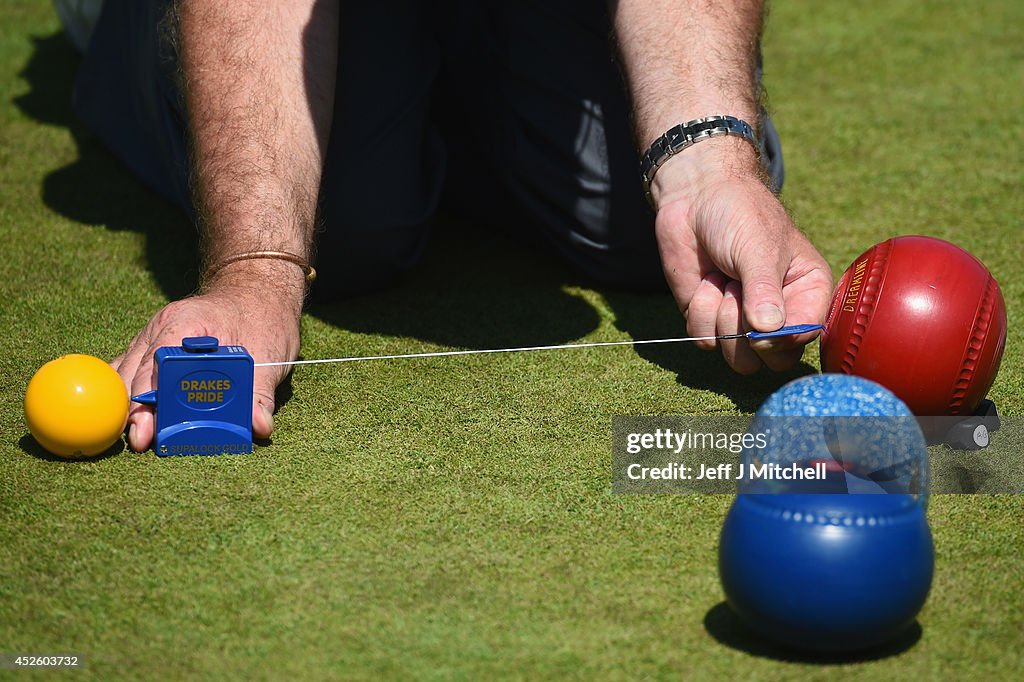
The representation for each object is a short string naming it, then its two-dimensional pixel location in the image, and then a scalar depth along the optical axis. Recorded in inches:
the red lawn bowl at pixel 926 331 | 162.2
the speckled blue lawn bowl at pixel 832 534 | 153.1
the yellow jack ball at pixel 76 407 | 160.3
